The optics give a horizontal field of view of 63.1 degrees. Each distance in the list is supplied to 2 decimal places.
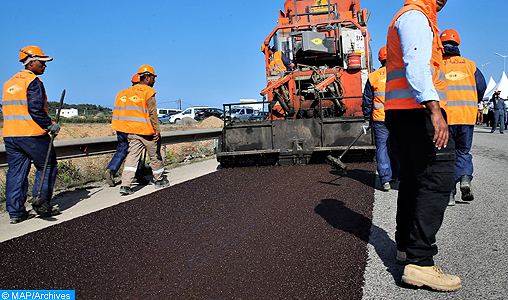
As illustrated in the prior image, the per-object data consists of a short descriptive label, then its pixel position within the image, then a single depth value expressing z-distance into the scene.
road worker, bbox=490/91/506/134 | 19.50
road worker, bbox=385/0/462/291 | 2.62
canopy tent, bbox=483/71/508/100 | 47.28
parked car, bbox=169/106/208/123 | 40.72
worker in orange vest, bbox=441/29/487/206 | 4.95
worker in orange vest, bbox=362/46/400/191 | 6.00
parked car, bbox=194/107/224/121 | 41.22
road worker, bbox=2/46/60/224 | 5.02
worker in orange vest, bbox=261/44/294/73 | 10.51
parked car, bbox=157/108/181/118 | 50.89
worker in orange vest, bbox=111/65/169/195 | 6.86
